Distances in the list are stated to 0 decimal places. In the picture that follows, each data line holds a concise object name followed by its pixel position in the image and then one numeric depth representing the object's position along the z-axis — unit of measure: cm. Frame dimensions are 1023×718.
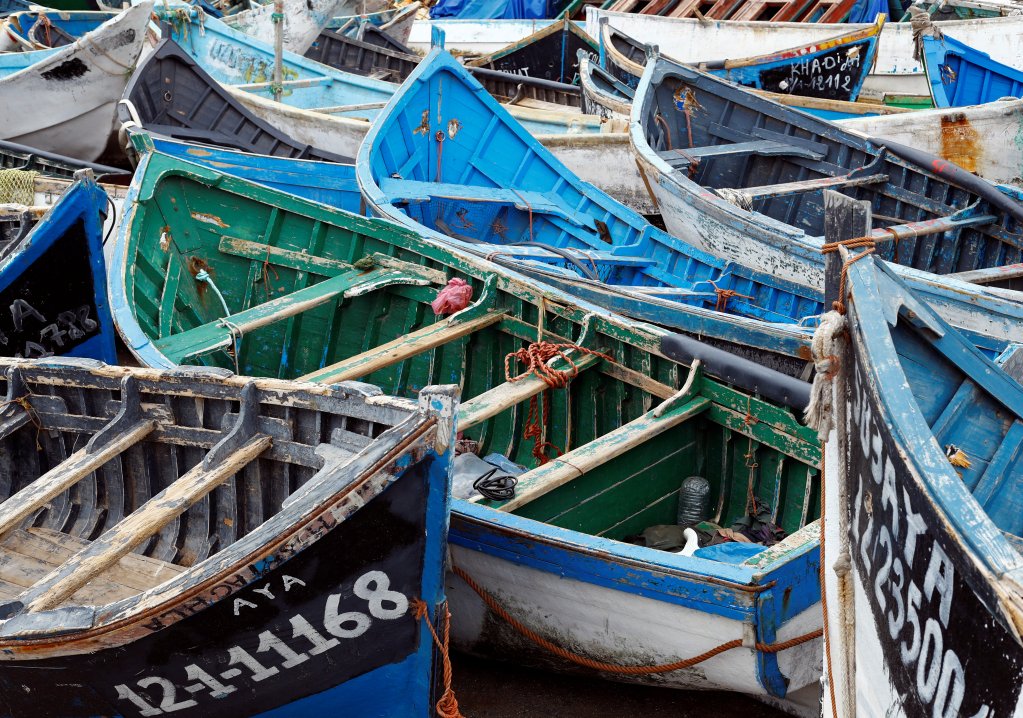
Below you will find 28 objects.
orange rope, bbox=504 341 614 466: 557
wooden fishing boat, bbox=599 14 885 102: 1142
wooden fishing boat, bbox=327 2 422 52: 1608
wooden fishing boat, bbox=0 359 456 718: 358
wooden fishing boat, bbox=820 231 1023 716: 248
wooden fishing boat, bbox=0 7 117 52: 1348
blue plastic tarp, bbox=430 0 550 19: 1902
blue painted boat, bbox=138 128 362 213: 841
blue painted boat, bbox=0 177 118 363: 603
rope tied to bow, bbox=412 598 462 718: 405
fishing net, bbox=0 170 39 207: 914
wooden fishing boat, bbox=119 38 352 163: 993
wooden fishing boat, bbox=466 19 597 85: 1528
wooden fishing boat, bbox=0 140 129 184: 966
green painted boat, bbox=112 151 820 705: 430
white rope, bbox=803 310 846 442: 321
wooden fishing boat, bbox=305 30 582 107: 1351
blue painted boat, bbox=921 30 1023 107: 1038
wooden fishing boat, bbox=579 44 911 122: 1082
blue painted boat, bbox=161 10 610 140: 1117
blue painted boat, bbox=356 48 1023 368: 749
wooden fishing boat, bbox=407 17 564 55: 1719
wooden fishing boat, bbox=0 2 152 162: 1099
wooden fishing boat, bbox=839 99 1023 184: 871
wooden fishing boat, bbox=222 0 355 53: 1417
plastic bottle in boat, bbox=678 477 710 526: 529
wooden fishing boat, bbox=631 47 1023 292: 754
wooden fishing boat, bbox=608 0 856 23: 1524
